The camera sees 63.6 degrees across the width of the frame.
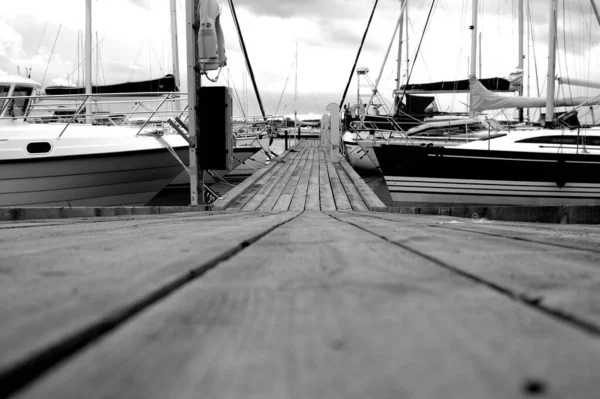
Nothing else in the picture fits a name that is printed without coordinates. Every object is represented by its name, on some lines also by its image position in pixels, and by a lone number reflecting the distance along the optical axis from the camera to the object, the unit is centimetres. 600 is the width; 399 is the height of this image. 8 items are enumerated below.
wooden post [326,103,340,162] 1792
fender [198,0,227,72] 729
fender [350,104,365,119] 2876
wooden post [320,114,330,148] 2451
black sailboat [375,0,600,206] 1290
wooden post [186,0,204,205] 750
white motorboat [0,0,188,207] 1038
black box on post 741
